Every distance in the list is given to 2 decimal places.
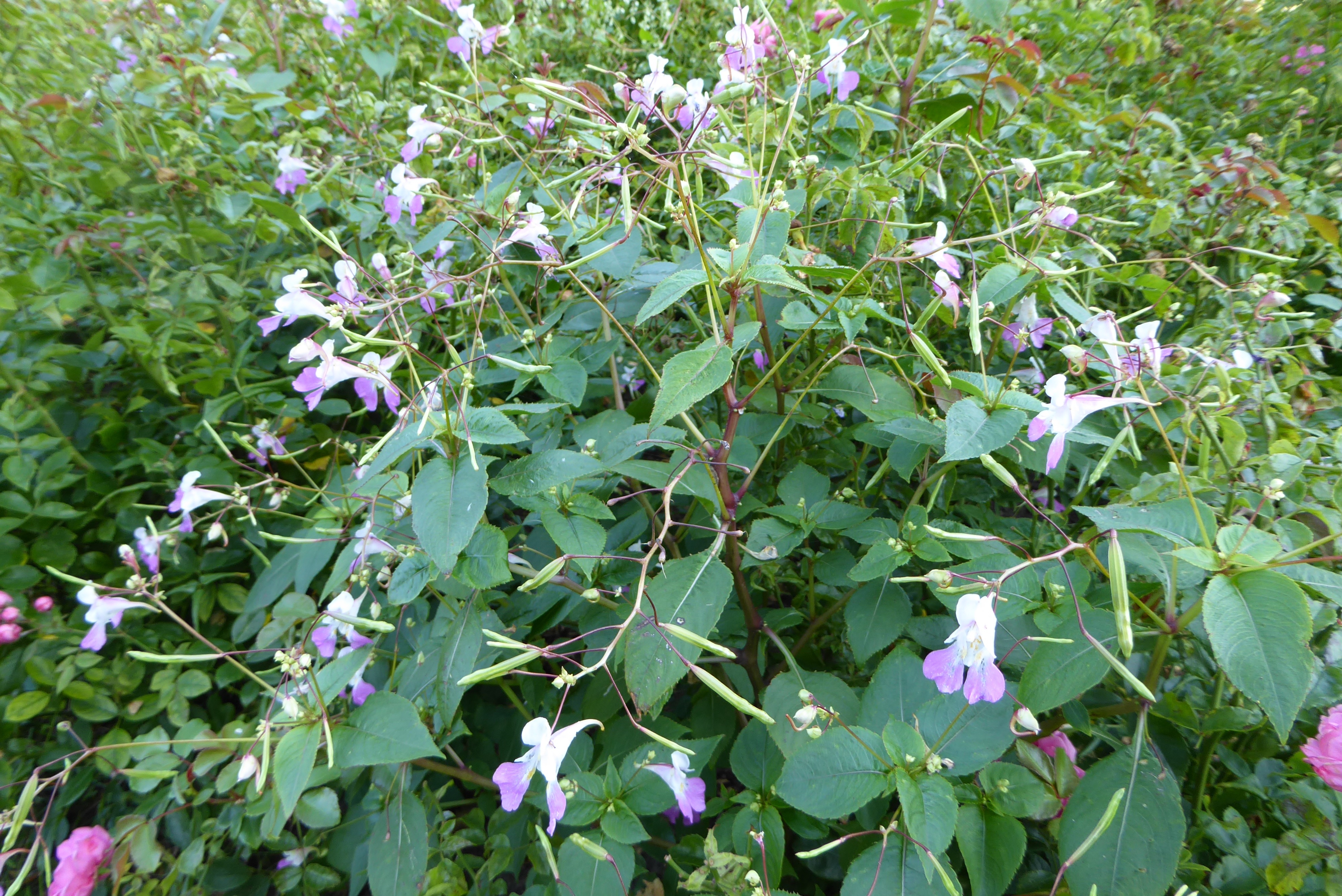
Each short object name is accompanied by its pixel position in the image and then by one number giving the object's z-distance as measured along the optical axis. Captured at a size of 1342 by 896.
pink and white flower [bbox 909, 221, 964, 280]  0.33
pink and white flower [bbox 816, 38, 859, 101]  0.42
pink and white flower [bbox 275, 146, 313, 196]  0.53
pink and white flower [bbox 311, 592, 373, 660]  0.36
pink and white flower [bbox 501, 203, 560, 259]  0.35
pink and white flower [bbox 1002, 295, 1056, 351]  0.38
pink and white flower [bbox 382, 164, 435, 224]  0.40
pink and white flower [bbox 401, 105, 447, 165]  0.43
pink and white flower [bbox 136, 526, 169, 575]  0.45
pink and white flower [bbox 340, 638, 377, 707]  0.37
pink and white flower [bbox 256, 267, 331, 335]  0.34
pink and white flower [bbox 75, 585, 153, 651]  0.40
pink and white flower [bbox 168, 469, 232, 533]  0.45
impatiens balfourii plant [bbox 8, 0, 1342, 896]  0.29
